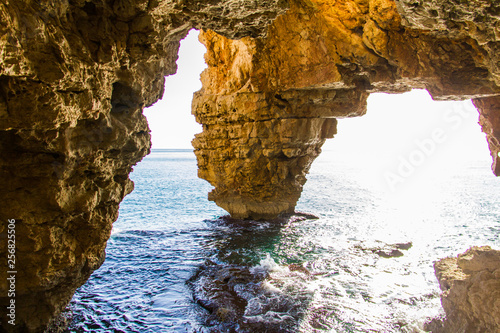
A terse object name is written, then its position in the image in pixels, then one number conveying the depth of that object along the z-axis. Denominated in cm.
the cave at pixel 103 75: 357
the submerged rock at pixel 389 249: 1232
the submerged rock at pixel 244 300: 767
